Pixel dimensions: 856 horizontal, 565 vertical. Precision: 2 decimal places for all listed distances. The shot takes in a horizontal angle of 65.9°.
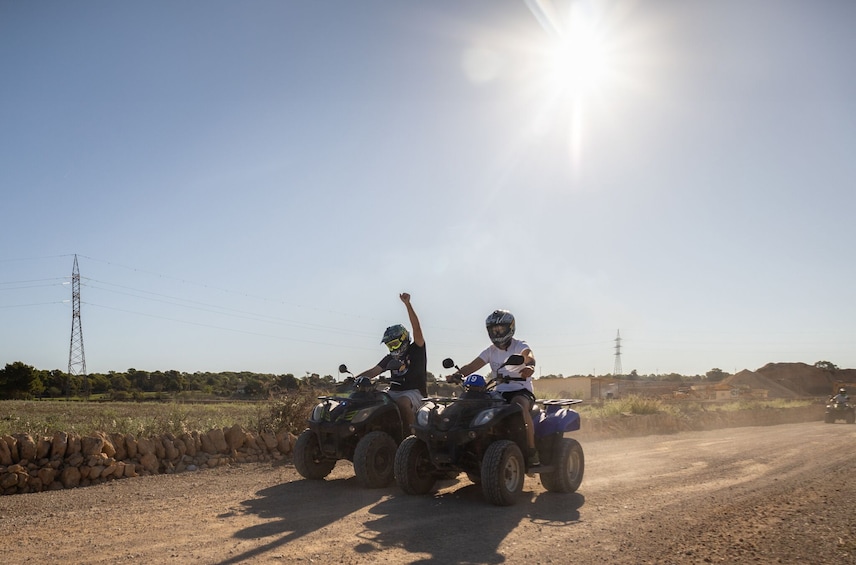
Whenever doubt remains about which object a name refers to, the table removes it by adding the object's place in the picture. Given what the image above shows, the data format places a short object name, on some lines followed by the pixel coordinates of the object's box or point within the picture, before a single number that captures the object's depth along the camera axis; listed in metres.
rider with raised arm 9.73
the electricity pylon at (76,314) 47.93
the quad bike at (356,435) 8.67
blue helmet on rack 8.13
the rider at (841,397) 32.44
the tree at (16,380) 45.47
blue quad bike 7.57
